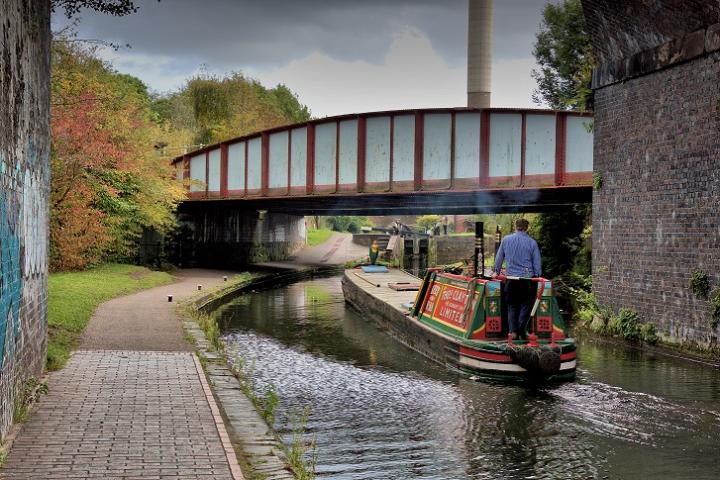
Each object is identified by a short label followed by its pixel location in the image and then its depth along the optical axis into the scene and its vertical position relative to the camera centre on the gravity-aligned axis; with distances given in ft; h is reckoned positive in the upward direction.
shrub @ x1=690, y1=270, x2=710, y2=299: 38.86 -2.00
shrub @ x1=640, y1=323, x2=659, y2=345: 42.68 -4.93
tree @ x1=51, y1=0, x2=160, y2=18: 30.83 +8.85
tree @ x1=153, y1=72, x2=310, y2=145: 155.22 +26.11
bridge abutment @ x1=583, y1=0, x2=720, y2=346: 39.01 +4.35
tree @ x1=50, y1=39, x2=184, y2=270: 65.26 +5.70
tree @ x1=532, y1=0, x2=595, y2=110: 112.57 +27.68
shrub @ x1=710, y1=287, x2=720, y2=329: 37.99 -3.10
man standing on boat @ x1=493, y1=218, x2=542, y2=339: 34.09 -1.30
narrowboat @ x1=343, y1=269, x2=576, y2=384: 34.22 -4.48
